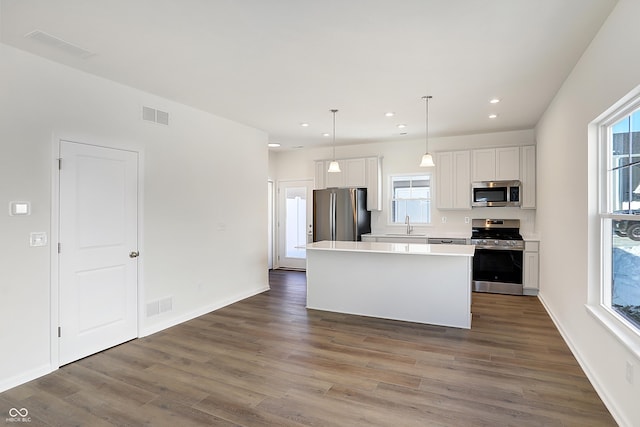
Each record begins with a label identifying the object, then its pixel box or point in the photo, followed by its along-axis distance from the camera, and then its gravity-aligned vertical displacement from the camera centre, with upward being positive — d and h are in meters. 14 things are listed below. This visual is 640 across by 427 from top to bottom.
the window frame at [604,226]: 2.56 -0.11
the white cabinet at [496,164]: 5.85 +0.81
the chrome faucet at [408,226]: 6.69 -0.26
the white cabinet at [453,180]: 6.16 +0.58
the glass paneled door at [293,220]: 7.88 -0.17
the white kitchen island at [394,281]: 4.16 -0.87
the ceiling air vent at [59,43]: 2.66 +1.34
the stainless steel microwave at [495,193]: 5.82 +0.32
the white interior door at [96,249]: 3.21 -0.36
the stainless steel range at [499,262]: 5.62 -0.80
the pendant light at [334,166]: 4.86 +0.65
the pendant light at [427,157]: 4.20 +0.69
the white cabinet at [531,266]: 5.50 -0.84
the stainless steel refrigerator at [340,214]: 6.50 -0.03
